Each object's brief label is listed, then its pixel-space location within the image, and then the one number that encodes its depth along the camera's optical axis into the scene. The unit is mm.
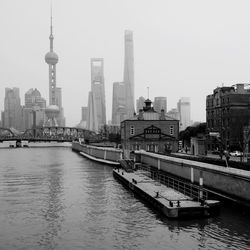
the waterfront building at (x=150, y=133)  87438
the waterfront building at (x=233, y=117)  86562
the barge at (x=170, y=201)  31344
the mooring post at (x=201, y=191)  33719
